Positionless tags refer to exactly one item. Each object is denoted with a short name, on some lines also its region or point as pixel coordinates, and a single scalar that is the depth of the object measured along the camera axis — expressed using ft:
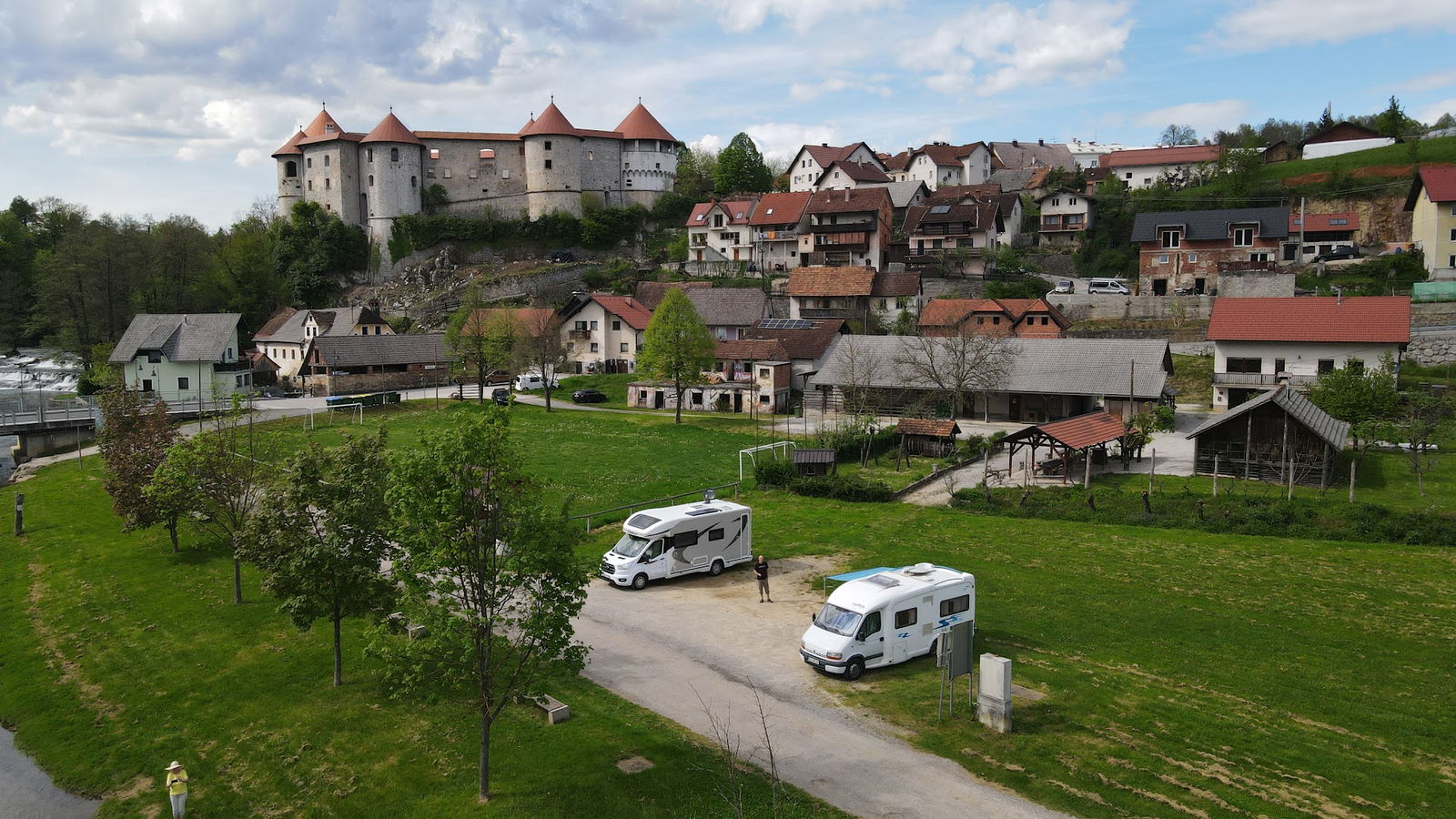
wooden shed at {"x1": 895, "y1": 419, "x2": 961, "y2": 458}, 127.75
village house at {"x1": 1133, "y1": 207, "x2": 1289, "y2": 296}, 218.38
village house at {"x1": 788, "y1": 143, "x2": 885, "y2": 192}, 347.36
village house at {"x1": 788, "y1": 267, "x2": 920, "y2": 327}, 225.15
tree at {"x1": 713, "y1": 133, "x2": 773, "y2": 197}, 337.52
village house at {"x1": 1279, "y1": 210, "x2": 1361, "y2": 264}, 230.68
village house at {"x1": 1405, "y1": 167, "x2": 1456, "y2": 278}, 197.57
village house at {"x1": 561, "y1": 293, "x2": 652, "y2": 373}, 220.84
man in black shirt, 69.56
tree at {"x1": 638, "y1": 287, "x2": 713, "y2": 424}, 167.63
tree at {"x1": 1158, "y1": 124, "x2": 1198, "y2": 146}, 580.71
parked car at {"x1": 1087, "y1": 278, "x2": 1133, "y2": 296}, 225.15
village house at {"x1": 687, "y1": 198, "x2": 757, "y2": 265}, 283.79
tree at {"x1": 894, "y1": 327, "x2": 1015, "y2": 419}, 156.66
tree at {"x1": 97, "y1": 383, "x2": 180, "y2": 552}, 87.86
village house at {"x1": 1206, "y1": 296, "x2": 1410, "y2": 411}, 146.10
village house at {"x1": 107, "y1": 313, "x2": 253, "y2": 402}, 195.52
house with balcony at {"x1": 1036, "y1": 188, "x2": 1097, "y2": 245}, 270.46
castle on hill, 296.92
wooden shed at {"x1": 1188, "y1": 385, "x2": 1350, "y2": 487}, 102.63
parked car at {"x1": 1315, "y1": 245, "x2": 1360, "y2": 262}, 216.95
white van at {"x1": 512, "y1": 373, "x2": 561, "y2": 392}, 207.82
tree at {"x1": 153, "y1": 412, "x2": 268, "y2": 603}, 75.87
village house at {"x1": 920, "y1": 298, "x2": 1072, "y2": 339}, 193.36
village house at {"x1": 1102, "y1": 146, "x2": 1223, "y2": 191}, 326.65
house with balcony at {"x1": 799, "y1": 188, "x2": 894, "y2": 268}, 253.65
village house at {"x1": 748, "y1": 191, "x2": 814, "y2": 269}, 271.08
